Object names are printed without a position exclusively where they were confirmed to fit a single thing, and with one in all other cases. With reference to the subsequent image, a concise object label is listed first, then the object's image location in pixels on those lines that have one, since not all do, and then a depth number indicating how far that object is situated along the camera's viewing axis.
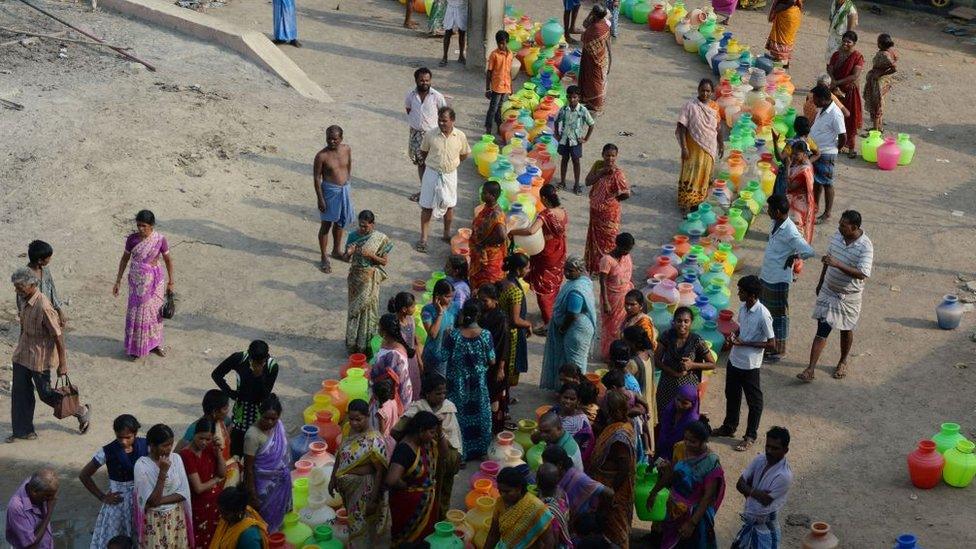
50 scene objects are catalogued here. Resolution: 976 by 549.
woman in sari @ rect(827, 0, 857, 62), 31.16
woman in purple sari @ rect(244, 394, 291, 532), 14.83
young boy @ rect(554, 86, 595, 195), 25.33
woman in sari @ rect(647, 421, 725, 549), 14.35
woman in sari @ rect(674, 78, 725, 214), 24.75
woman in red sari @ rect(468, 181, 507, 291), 19.86
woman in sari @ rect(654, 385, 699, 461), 16.41
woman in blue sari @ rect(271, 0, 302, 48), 32.44
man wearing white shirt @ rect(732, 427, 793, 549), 14.40
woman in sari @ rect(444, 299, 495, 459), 16.87
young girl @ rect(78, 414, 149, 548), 14.10
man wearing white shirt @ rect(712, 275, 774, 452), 17.59
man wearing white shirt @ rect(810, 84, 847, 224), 24.69
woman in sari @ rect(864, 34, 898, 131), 29.09
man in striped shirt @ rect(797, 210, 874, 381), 19.42
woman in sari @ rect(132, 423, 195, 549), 13.69
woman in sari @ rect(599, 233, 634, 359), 19.67
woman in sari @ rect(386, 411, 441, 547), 14.10
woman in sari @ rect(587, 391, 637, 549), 14.55
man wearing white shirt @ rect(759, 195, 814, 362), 19.64
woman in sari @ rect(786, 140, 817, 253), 22.69
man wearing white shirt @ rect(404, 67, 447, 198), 24.84
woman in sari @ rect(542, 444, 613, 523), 13.86
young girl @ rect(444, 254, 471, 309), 18.61
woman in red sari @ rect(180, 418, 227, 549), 14.15
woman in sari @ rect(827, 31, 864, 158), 27.92
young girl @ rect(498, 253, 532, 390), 18.20
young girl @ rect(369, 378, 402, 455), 15.55
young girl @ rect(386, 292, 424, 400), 17.28
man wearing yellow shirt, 23.02
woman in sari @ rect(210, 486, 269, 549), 12.73
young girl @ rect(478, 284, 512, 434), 17.42
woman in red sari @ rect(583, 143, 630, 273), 21.78
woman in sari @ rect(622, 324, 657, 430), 16.37
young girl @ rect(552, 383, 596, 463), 15.29
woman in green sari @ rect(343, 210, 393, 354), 19.64
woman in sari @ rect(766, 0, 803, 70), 32.00
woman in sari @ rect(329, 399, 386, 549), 14.32
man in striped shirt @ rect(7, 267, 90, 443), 16.95
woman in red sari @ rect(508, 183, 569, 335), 20.58
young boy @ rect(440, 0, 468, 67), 32.03
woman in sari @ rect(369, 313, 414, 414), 16.72
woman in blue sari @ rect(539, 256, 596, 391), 18.06
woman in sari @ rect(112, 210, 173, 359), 19.11
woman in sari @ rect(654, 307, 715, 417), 16.80
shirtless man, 21.98
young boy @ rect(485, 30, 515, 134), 27.75
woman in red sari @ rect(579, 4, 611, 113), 28.12
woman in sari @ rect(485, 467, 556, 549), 12.91
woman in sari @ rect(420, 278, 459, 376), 17.64
